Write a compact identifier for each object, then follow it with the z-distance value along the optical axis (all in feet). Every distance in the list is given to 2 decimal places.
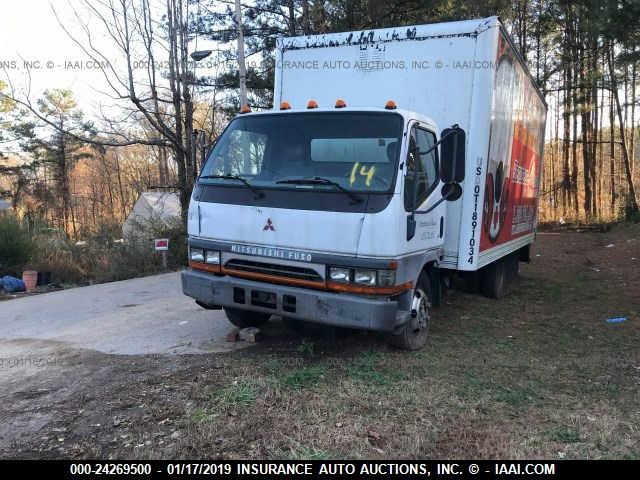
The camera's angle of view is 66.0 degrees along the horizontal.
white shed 43.52
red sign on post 37.91
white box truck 13.33
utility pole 40.75
